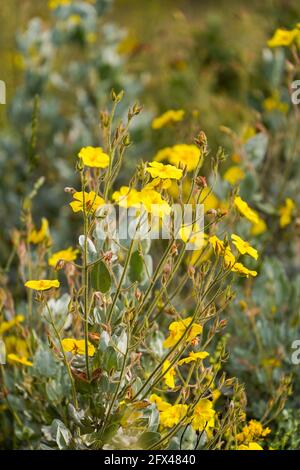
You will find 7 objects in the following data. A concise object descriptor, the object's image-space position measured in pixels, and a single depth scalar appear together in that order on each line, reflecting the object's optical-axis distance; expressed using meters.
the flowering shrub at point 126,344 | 2.87
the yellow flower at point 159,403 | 3.25
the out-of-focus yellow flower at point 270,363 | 3.99
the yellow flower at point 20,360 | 3.48
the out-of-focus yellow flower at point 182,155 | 4.04
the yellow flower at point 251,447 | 3.06
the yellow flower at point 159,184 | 2.94
